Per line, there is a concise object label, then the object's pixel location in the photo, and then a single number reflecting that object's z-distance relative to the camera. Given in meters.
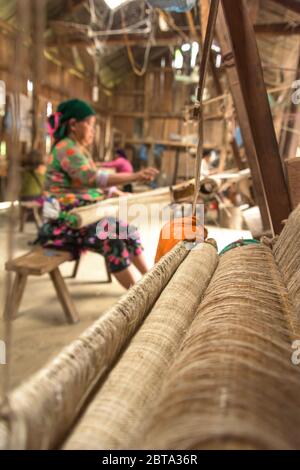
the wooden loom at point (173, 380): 0.34
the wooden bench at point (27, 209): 4.77
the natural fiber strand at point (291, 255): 0.72
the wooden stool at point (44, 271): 2.03
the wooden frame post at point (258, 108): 1.09
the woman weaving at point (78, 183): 2.20
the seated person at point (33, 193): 4.90
